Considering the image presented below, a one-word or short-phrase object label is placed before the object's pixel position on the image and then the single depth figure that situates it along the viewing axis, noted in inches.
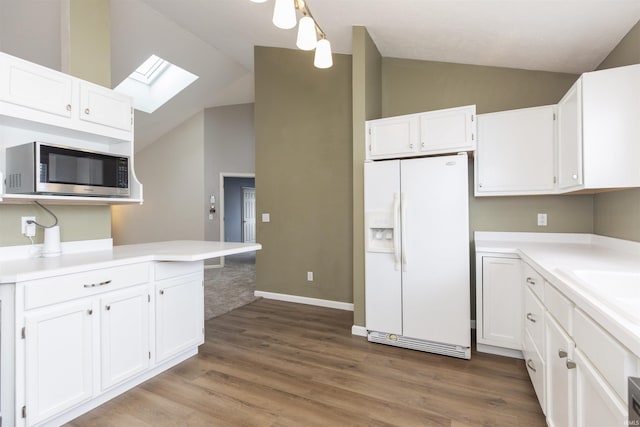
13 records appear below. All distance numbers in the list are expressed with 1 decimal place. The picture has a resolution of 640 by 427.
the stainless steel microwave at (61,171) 75.9
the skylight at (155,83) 198.0
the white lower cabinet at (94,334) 64.3
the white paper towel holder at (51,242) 85.2
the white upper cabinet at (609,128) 74.7
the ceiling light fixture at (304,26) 63.8
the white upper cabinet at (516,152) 103.4
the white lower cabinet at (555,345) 38.9
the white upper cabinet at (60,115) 73.6
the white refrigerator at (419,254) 103.1
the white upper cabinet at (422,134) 105.0
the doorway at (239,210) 320.8
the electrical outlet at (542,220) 114.3
